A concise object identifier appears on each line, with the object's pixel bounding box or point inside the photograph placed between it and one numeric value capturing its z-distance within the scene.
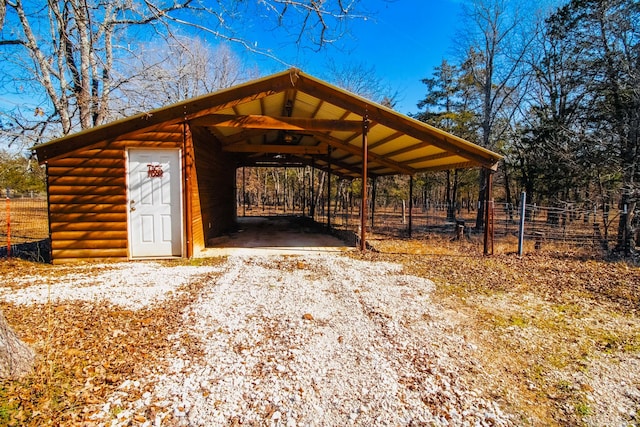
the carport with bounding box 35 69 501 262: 5.97
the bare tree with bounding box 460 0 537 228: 14.45
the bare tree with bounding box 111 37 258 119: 6.13
